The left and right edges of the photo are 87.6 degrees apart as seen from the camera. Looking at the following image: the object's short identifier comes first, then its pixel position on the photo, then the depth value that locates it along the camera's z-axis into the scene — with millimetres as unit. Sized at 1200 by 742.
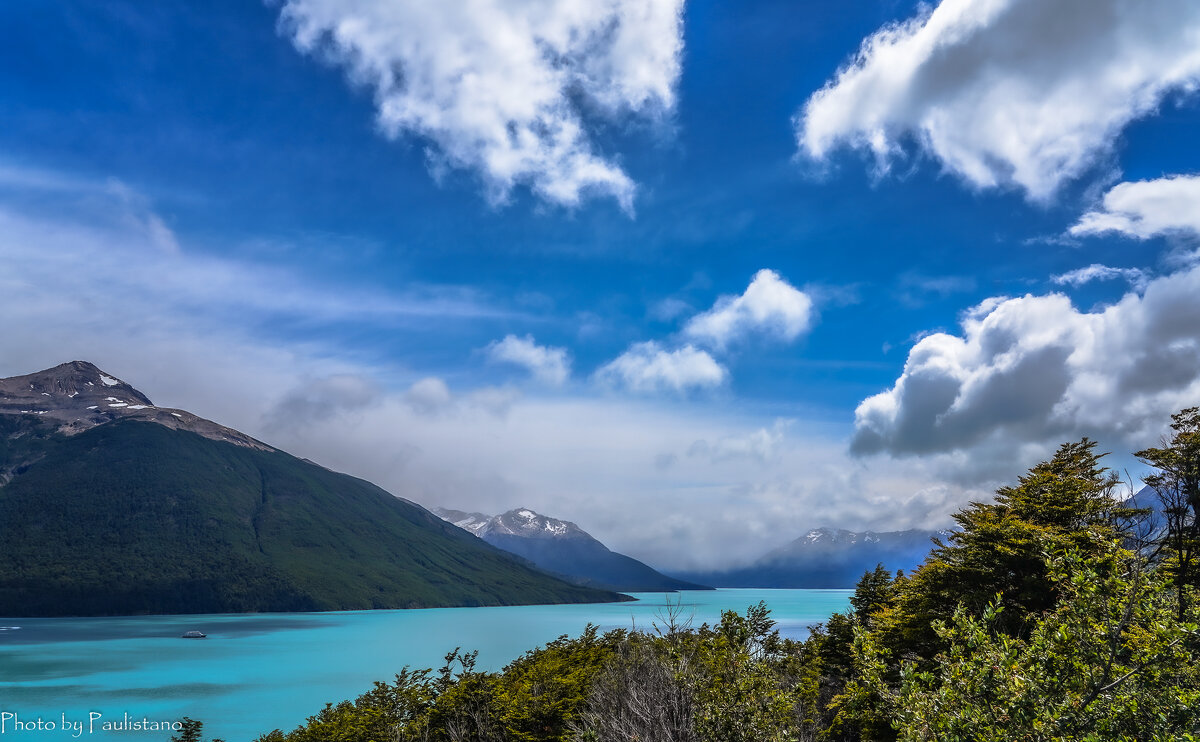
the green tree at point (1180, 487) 15648
